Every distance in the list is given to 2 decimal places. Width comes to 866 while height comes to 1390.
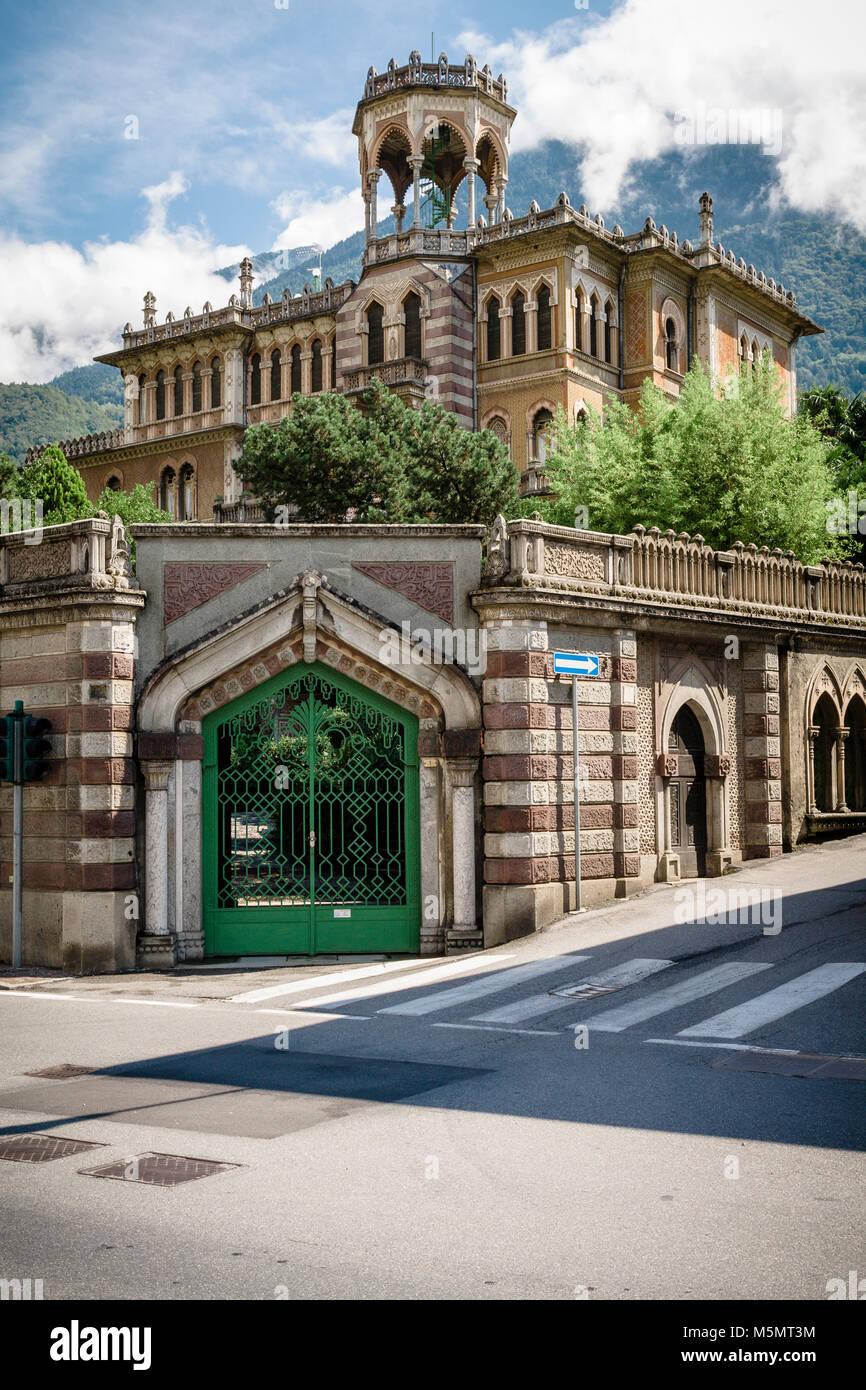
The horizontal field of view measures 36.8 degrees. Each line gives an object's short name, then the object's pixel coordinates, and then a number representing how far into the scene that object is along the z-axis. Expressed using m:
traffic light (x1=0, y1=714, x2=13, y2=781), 17.02
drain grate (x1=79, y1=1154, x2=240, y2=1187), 7.35
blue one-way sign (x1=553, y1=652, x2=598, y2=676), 17.43
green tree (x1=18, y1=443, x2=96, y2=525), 37.16
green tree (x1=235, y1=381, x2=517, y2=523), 34.28
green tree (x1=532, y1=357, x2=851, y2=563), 26.31
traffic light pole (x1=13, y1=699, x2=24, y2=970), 16.95
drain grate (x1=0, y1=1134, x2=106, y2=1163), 7.87
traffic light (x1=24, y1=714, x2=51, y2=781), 16.89
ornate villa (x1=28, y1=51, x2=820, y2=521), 45.59
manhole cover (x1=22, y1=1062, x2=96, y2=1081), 10.29
